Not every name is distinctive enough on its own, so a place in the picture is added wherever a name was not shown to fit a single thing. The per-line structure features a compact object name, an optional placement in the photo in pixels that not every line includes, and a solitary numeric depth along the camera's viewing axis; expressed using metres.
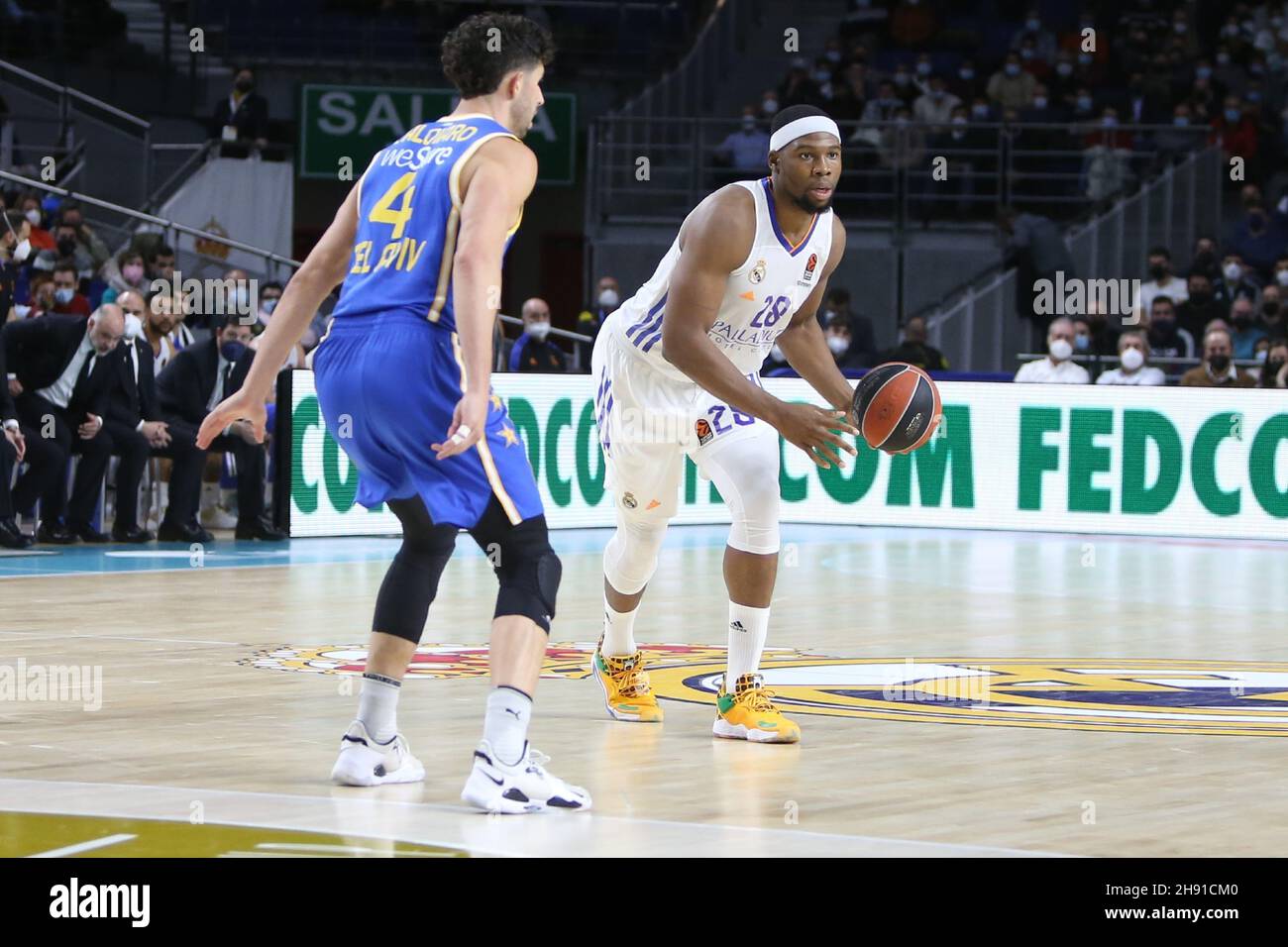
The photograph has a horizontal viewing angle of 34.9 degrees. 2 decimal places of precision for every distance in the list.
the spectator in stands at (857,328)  20.83
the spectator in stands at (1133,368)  19.16
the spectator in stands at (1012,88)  26.50
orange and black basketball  7.41
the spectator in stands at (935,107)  25.84
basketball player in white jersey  7.26
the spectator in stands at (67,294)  17.66
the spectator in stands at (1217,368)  18.64
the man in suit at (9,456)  14.55
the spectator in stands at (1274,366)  19.11
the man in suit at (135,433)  15.86
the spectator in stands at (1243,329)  21.50
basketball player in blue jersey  5.53
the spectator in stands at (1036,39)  27.58
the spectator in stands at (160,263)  19.66
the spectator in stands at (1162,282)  22.36
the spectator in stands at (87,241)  19.92
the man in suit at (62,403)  15.39
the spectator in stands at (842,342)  20.72
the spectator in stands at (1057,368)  19.33
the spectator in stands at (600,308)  22.02
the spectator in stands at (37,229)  19.84
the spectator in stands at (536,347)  19.39
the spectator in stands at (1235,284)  22.28
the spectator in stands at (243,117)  24.16
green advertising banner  17.59
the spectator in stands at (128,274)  19.59
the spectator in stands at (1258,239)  23.97
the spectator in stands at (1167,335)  21.61
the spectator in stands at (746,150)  24.14
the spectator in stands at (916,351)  20.23
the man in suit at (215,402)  16.22
